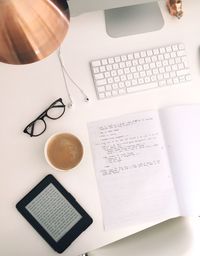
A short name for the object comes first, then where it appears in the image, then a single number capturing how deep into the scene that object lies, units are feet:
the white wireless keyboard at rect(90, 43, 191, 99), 2.90
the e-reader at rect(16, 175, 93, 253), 2.61
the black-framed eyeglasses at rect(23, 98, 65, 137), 2.76
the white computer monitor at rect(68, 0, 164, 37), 3.04
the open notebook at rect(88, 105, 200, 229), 2.72
